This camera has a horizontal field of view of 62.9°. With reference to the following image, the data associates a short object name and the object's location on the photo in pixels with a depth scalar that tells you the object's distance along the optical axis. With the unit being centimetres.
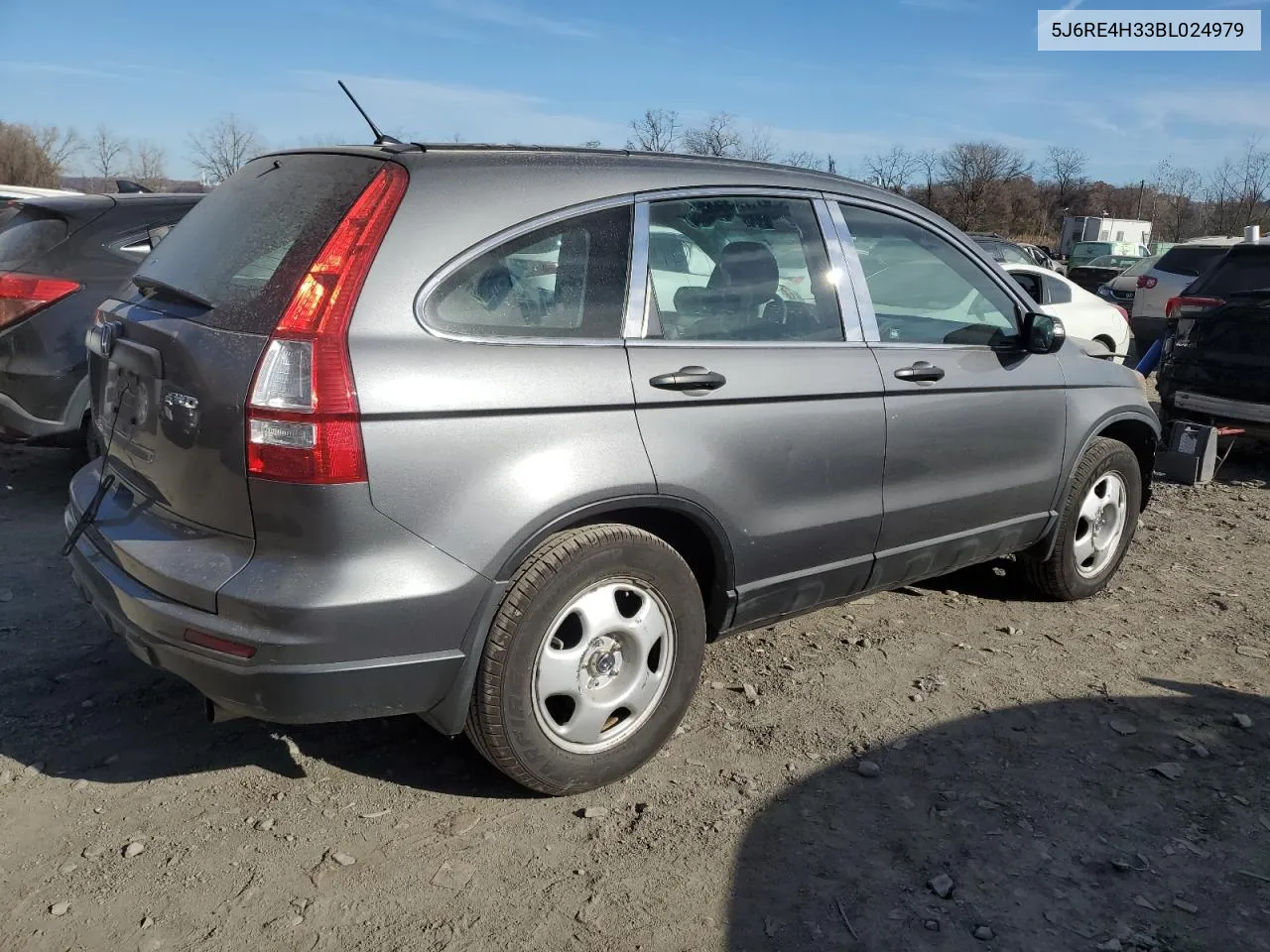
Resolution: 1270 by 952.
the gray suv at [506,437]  249
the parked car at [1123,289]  1697
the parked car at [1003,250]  1518
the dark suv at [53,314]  535
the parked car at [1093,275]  2267
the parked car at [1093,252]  2931
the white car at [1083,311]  1118
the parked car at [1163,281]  1296
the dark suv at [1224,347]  685
